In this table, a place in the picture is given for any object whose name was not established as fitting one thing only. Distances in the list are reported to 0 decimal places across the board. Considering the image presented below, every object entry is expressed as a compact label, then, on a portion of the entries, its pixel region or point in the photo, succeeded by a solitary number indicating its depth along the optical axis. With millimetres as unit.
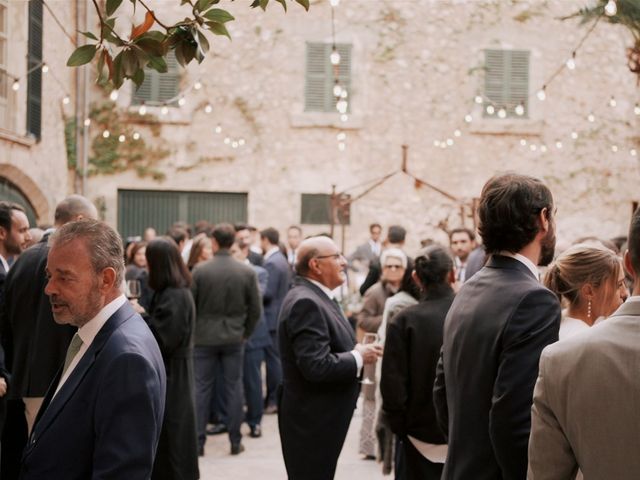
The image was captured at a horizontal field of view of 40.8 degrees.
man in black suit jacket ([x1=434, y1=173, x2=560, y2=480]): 2744
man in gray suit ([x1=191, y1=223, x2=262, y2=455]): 7672
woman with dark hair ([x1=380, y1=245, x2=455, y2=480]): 4535
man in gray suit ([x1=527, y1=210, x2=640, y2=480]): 2055
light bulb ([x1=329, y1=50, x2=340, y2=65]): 10539
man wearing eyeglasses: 4664
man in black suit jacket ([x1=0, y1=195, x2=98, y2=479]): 4664
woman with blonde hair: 3648
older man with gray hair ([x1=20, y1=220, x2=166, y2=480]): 2473
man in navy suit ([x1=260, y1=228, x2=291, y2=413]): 9367
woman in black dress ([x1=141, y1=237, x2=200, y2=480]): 5934
